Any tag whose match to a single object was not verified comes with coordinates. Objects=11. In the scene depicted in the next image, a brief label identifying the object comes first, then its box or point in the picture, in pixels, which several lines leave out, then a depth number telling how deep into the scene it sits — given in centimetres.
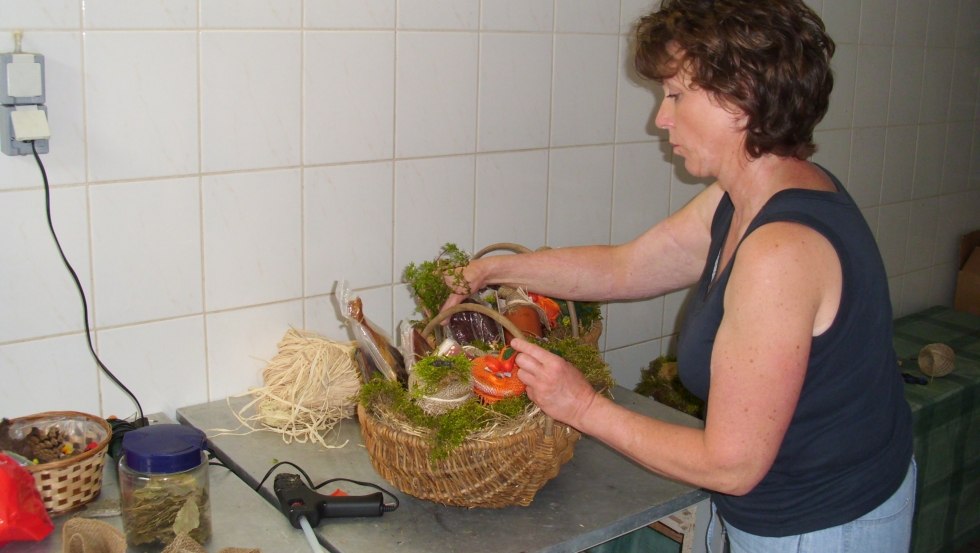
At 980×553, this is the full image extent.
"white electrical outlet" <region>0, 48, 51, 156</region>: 141
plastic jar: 126
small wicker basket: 134
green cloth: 241
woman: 120
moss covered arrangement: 134
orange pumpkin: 139
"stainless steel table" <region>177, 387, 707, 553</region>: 135
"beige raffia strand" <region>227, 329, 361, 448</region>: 165
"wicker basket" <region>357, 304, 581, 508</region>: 135
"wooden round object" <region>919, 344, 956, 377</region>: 251
